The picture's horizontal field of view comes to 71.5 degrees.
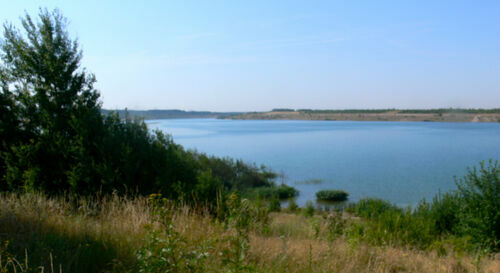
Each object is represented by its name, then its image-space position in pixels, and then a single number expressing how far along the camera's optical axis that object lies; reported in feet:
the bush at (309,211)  52.92
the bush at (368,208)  46.37
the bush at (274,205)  59.63
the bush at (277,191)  78.96
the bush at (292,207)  61.66
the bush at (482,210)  29.53
